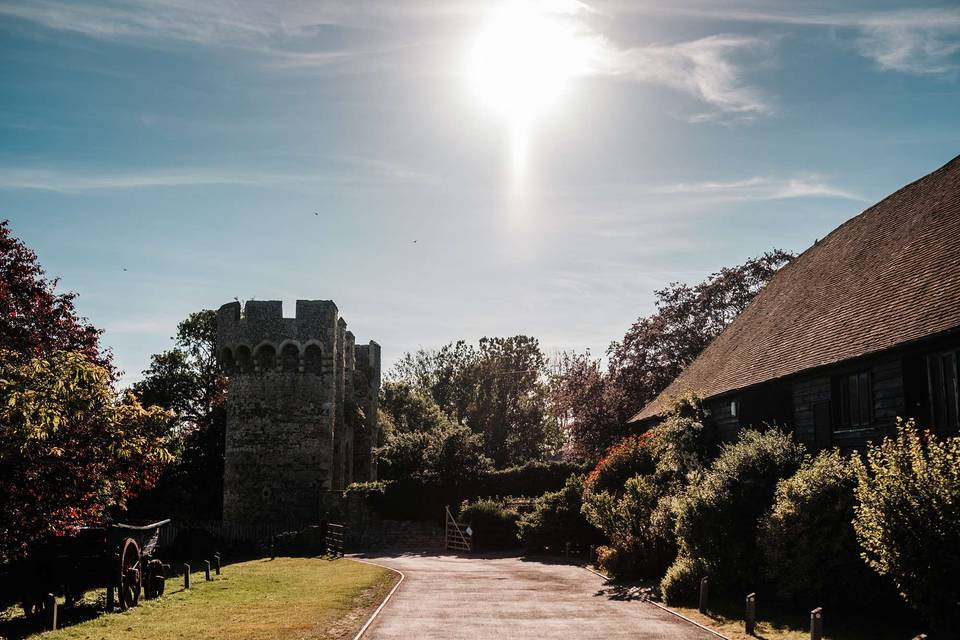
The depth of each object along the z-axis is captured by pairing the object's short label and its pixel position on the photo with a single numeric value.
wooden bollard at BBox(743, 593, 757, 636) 14.80
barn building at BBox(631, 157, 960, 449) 16.38
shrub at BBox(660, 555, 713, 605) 18.73
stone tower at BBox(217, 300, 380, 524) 40.81
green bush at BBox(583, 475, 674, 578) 23.08
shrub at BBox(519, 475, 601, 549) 33.09
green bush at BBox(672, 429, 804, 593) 18.11
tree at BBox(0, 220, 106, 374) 25.77
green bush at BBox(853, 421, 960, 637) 11.78
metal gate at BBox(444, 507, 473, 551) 37.50
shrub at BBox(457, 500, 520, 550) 37.38
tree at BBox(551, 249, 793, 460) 44.69
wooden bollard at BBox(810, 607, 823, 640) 13.04
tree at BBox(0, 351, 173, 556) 14.36
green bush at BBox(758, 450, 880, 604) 15.06
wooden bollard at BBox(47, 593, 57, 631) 15.62
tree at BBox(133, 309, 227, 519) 46.31
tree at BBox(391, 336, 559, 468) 69.69
